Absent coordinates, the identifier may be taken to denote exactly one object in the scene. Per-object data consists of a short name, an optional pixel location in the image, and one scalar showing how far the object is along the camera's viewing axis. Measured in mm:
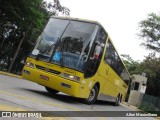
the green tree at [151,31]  48812
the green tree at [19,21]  29266
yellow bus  12383
